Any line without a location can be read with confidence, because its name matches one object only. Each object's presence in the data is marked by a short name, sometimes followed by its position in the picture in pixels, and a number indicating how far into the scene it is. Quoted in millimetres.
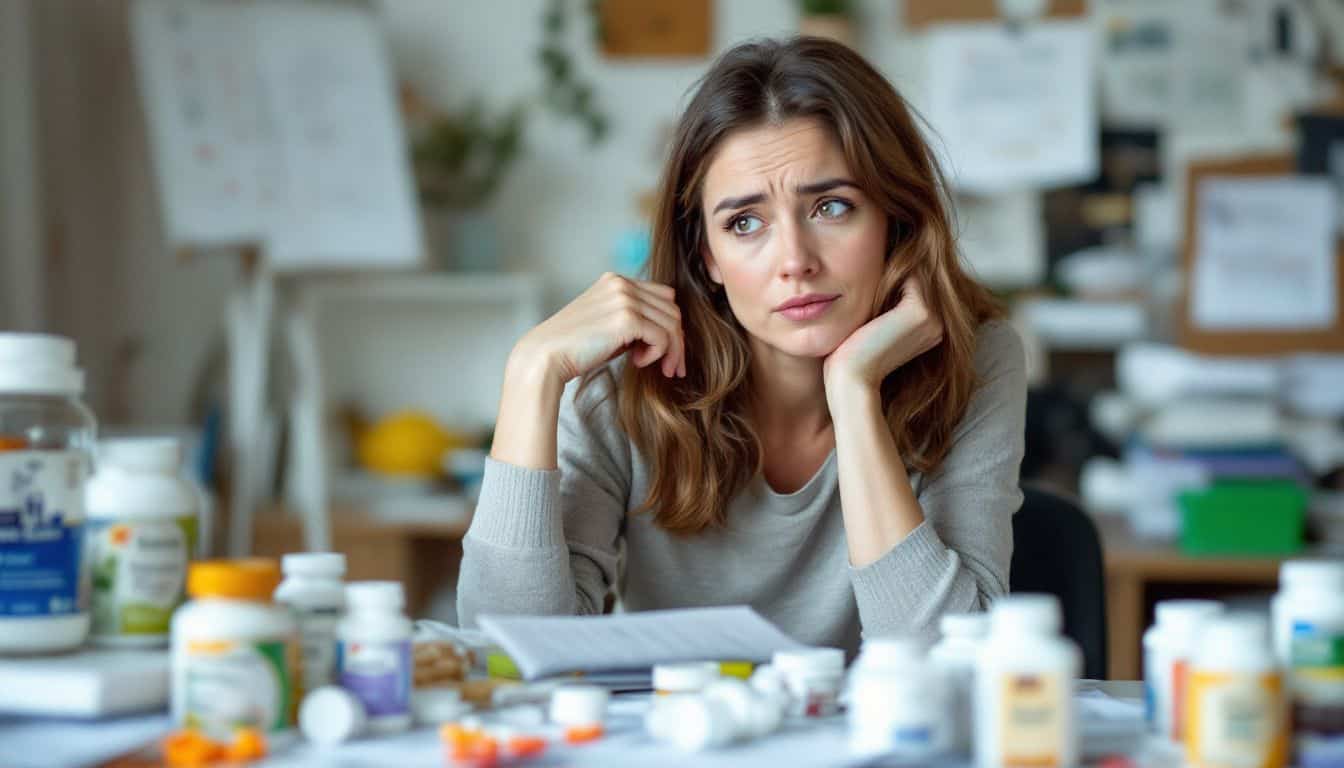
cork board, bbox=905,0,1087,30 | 3731
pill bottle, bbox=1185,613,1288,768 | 1541
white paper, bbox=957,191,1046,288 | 3725
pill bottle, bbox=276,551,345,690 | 1636
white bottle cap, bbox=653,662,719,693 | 1690
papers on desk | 1706
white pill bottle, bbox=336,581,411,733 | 1631
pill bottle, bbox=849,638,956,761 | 1576
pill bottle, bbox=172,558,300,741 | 1586
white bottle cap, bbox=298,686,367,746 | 1609
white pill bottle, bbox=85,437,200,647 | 1669
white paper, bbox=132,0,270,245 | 3393
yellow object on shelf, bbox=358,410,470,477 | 3841
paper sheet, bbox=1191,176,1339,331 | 3466
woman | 2006
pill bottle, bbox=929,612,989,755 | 1587
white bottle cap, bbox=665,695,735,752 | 1610
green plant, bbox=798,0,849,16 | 3797
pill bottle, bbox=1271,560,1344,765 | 1575
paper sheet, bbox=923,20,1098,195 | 3694
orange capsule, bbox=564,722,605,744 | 1630
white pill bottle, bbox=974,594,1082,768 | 1547
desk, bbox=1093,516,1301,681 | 2887
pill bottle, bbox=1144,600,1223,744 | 1619
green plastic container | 2985
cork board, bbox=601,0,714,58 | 3931
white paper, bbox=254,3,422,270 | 3527
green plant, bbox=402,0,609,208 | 3959
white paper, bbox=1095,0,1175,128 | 3707
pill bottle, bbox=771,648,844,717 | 1680
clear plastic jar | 1642
